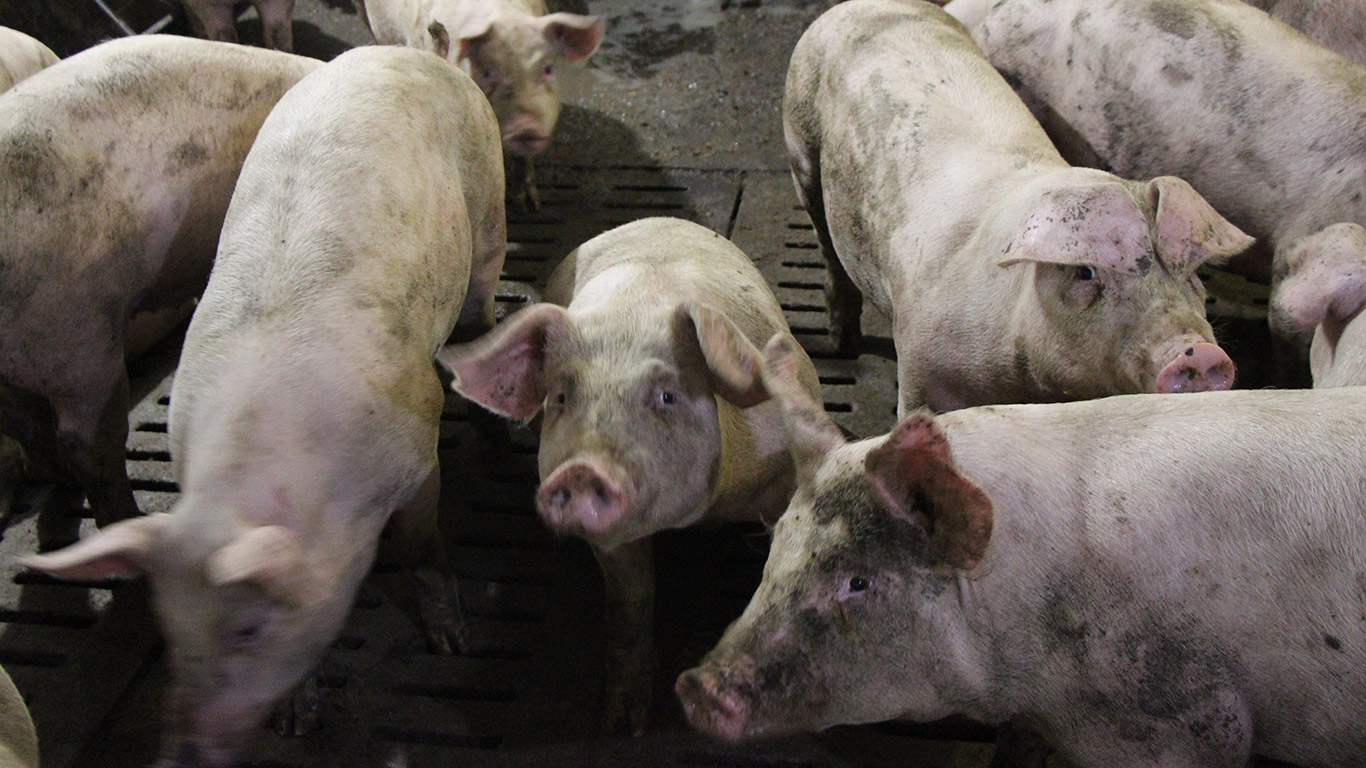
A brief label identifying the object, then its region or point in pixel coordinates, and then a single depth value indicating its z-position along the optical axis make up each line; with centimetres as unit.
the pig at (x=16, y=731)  196
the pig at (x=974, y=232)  219
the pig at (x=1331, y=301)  257
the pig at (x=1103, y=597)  167
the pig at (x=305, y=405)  197
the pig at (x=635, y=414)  208
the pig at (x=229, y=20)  516
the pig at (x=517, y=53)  416
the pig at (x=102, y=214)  263
